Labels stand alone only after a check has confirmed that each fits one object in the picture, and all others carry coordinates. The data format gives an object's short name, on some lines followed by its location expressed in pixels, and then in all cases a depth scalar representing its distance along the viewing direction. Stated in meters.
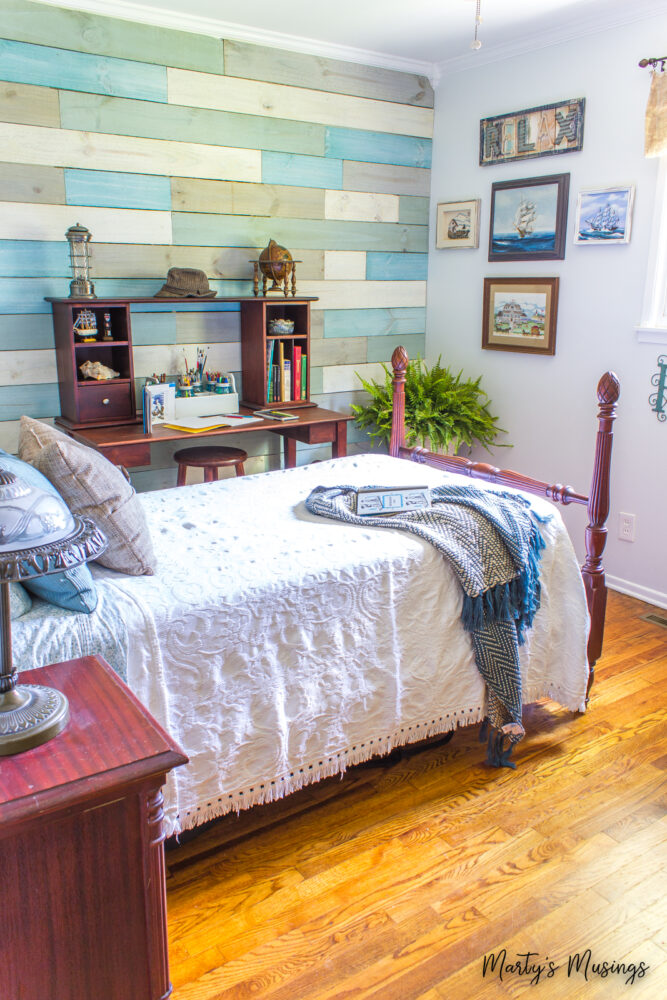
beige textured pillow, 1.80
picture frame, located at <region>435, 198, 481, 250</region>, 4.20
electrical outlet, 3.62
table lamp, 1.08
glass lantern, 3.23
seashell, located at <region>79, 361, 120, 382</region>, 3.37
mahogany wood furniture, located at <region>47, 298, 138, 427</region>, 3.29
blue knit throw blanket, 2.19
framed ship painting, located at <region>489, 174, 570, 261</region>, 3.73
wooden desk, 3.23
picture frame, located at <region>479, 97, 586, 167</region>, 3.62
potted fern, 4.05
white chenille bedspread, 1.82
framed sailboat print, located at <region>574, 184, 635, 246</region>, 3.44
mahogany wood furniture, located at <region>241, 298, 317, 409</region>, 3.79
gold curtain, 3.21
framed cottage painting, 3.87
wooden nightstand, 1.06
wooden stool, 3.51
